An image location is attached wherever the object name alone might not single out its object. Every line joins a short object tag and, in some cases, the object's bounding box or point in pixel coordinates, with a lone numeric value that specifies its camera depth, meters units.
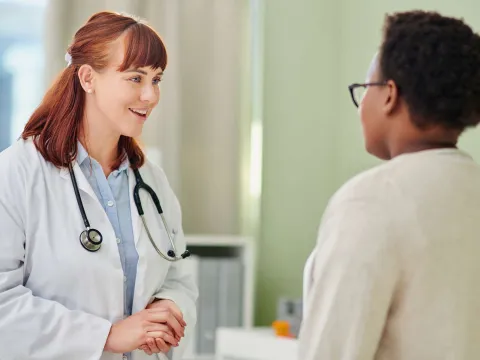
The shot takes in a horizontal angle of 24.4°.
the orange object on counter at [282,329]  3.54
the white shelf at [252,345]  3.38
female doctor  2.00
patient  1.57
